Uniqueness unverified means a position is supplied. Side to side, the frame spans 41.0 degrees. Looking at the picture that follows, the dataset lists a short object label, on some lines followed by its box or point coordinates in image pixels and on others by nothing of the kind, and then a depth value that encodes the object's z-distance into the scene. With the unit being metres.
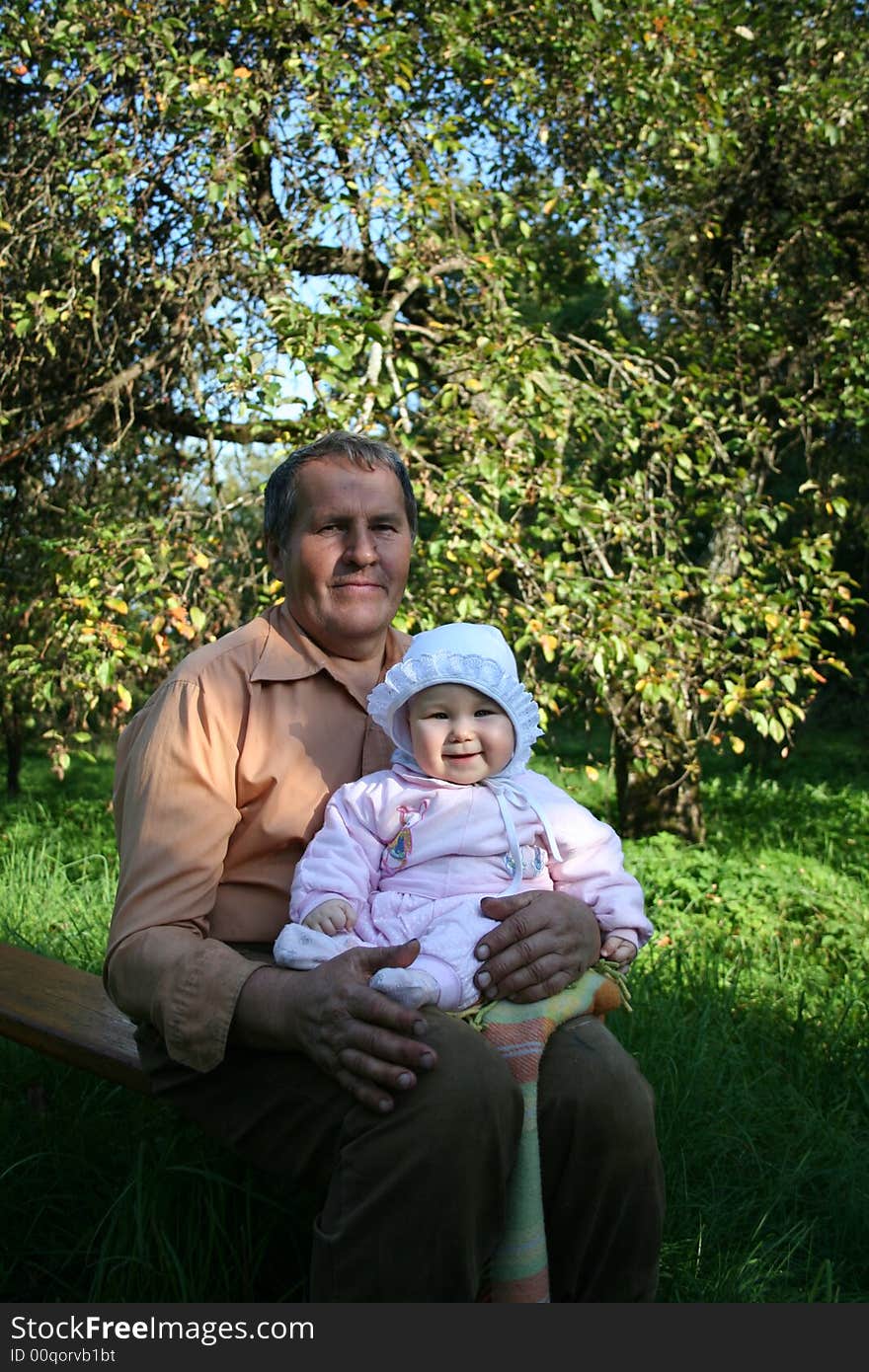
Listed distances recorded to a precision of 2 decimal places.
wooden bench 2.36
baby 2.05
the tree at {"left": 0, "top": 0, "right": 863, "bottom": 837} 4.46
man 1.73
